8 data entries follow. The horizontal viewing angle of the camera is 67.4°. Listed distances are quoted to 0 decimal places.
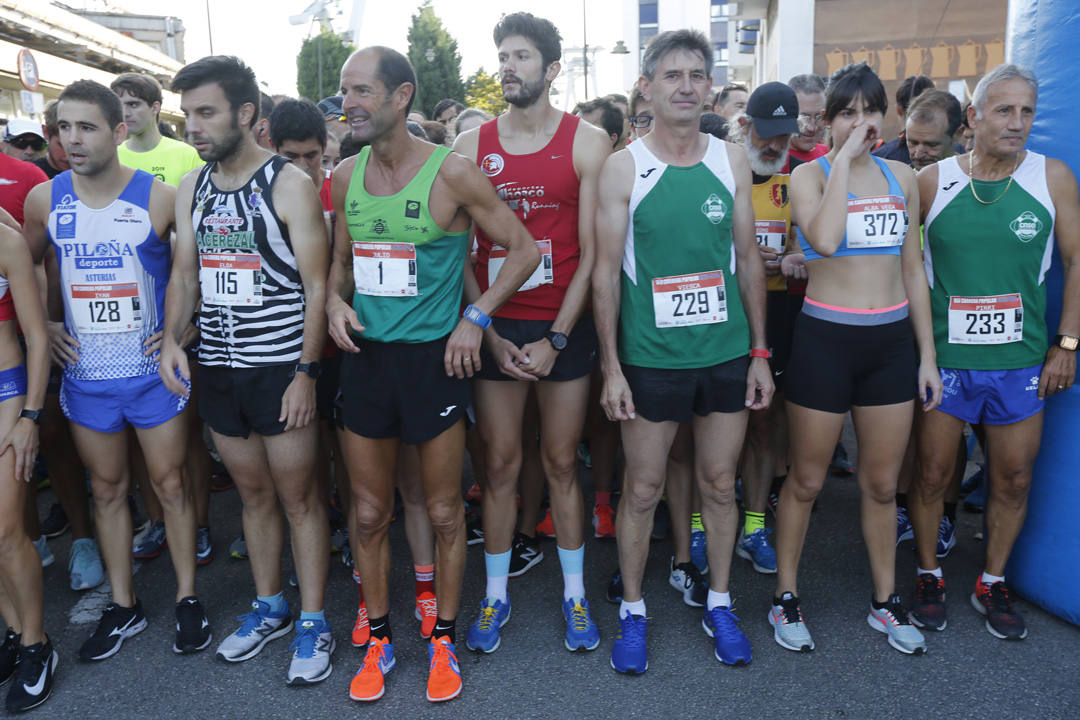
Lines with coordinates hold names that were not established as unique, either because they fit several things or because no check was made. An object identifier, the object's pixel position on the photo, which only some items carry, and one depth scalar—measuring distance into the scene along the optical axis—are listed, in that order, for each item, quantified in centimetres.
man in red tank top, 305
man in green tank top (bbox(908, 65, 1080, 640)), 304
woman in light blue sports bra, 296
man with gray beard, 359
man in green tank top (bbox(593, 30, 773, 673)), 291
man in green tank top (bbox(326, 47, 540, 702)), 279
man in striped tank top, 291
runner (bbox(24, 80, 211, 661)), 312
